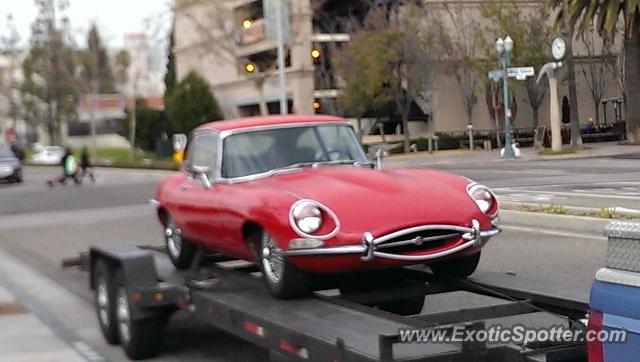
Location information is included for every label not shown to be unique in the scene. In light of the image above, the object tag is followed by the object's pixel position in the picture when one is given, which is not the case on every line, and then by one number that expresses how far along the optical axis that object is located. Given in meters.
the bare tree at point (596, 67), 54.84
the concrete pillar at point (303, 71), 61.06
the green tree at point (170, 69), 86.06
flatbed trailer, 4.61
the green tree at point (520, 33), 49.66
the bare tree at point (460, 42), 50.66
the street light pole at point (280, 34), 32.78
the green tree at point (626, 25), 38.50
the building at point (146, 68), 78.25
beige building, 56.69
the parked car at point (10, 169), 44.62
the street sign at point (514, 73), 36.84
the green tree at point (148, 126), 77.00
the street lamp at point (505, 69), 38.22
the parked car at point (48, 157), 77.11
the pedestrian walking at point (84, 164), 41.22
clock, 36.50
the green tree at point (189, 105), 67.69
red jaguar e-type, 6.30
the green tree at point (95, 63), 84.56
